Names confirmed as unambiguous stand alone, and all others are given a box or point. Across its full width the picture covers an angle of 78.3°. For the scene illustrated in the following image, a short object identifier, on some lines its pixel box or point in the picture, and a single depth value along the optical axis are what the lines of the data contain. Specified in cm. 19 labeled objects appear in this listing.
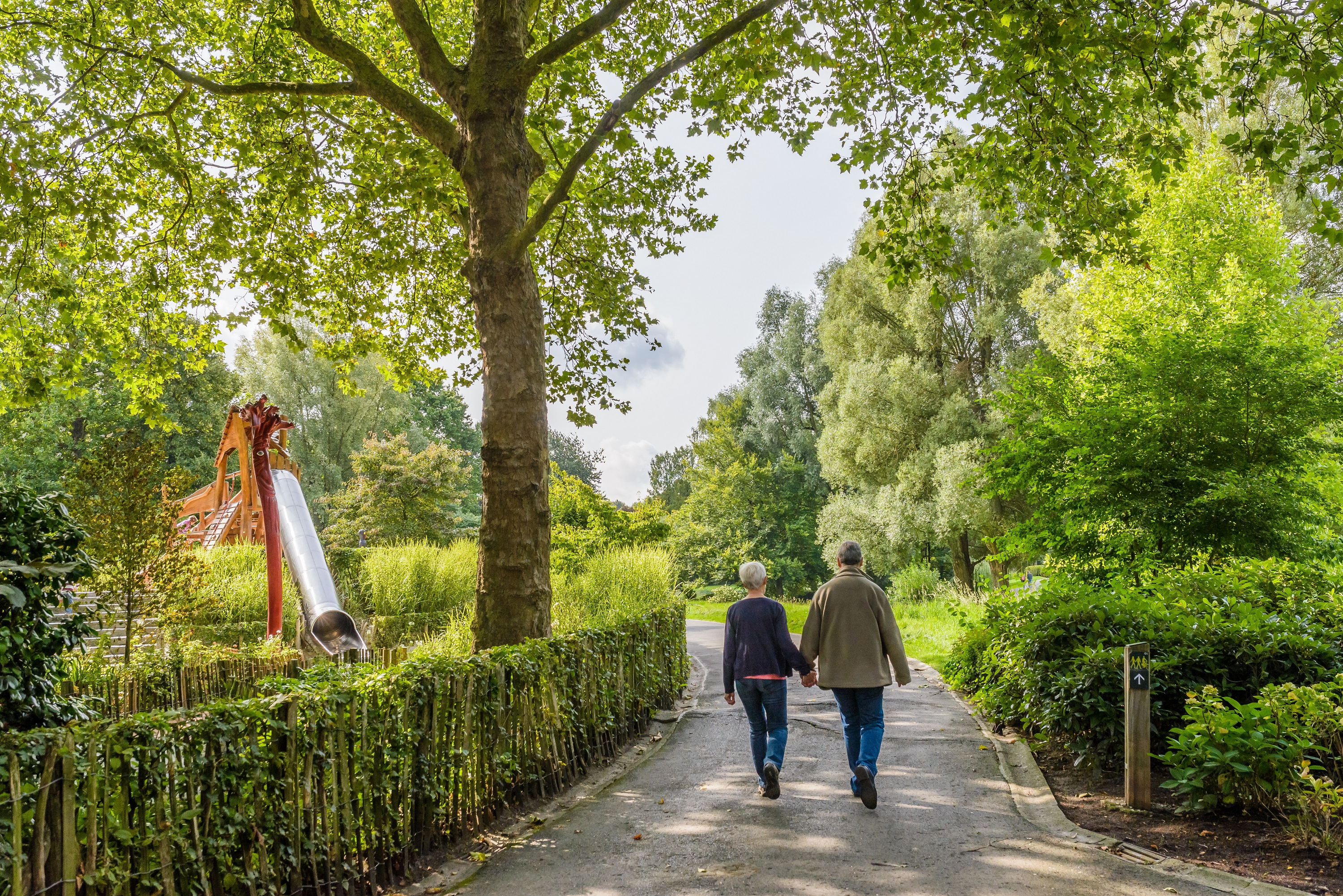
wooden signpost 575
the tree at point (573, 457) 9138
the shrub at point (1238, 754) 500
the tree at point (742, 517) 4112
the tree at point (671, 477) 6209
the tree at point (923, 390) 2712
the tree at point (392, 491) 3309
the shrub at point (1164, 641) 632
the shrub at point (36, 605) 434
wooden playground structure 1859
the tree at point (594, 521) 2130
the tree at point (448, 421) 6031
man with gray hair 630
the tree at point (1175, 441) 931
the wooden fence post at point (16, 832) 301
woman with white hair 647
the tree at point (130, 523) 1169
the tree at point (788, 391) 4416
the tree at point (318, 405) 4441
